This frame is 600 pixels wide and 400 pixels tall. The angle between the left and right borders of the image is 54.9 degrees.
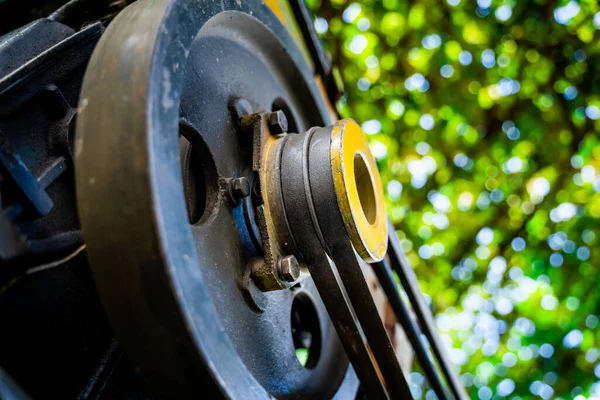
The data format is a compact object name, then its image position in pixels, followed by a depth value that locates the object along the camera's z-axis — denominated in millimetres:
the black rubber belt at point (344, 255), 916
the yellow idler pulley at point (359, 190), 902
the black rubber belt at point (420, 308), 1413
